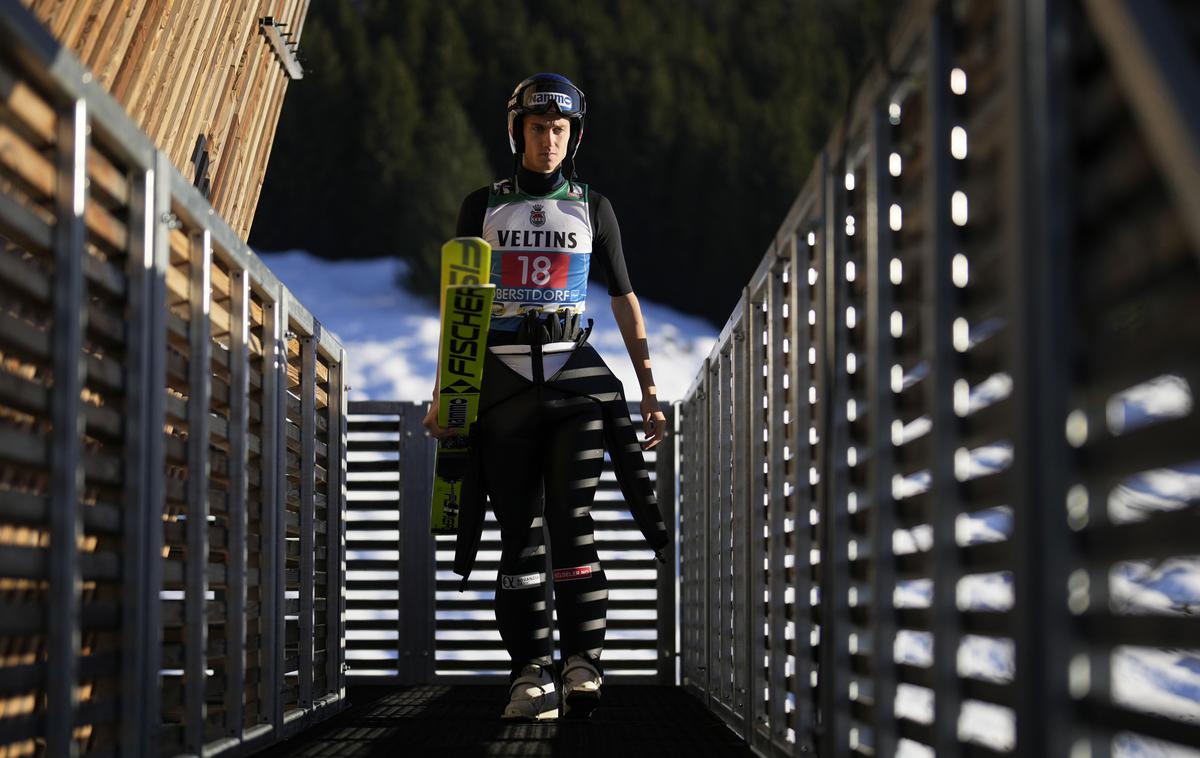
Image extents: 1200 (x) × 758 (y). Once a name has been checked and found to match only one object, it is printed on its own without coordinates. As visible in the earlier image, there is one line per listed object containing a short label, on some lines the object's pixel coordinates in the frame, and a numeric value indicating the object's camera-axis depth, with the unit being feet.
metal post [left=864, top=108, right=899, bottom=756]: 12.23
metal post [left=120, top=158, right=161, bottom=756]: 14.42
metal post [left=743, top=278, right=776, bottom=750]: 21.62
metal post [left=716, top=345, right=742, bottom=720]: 27.43
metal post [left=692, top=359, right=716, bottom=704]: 32.30
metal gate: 41.19
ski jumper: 24.98
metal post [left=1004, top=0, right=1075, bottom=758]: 7.99
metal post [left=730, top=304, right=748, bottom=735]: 23.52
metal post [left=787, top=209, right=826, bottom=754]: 17.07
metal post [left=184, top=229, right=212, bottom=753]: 16.89
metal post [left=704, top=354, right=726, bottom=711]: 30.40
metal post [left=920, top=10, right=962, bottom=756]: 10.12
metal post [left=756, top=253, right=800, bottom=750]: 19.07
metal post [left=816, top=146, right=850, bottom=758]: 14.58
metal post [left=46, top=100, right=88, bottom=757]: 12.15
